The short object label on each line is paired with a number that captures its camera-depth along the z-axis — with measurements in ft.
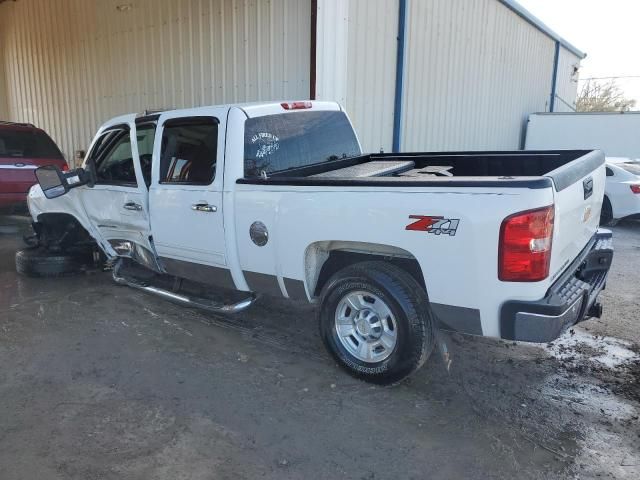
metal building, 26.55
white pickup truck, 9.21
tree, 116.98
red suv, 28.37
